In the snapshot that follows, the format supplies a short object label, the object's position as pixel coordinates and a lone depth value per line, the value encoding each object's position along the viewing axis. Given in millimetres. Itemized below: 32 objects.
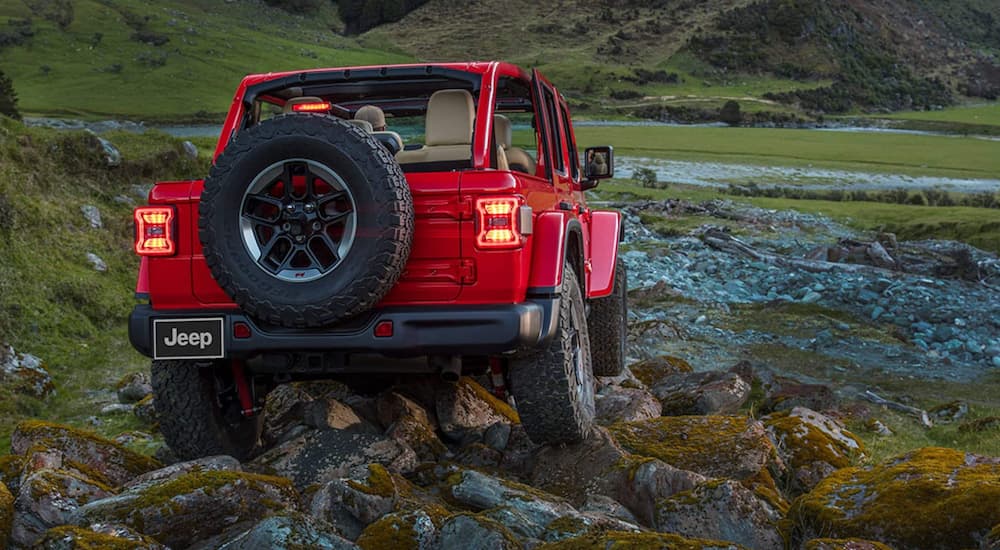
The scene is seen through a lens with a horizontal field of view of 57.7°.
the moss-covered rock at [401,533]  4004
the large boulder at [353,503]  4410
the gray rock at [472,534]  3793
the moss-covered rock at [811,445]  5793
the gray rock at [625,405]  7008
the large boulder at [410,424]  5832
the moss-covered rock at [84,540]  3672
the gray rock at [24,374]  8742
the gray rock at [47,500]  4215
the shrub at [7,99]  20125
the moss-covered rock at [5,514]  4125
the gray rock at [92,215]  13389
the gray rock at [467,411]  6279
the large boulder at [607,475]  4992
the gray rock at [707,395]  7566
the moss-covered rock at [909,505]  4113
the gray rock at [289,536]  3691
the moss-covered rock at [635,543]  3695
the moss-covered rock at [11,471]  4922
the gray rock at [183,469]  4543
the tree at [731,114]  90312
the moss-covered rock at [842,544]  3770
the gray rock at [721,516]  4441
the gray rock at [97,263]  12234
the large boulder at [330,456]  5359
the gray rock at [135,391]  8352
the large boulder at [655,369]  9250
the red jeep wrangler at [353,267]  4602
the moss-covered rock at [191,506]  4156
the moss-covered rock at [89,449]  5180
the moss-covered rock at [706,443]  5527
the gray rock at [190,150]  17391
